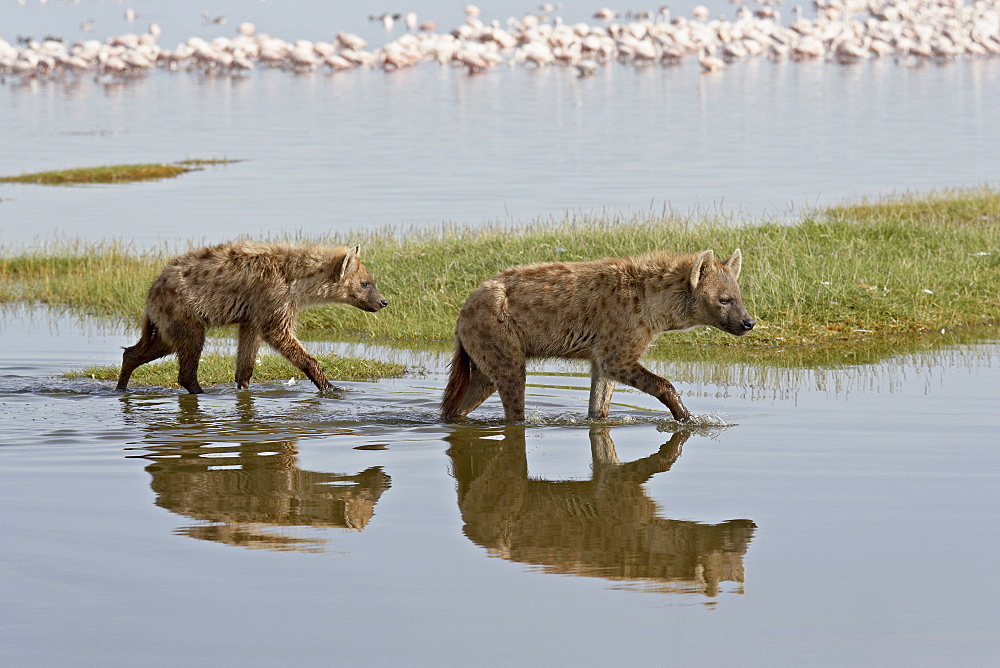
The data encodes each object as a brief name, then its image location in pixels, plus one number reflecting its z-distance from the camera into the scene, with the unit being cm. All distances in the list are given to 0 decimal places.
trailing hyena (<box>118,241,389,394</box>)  1941
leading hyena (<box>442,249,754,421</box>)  1672
